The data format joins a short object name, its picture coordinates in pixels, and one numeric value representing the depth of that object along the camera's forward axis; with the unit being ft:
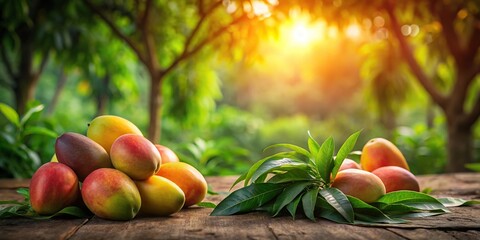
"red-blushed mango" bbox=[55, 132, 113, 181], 5.16
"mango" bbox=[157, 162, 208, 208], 5.61
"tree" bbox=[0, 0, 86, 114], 14.33
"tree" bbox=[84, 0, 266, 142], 14.74
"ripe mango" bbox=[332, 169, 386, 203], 5.44
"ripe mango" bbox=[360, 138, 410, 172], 6.59
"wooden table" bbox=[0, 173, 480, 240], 4.21
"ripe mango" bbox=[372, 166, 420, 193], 6.14
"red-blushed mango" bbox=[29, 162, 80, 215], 4.91
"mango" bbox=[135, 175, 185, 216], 5.12
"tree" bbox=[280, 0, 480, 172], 15.83
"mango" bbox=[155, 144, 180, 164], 6.07
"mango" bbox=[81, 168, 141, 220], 4.81
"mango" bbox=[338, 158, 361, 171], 6.18
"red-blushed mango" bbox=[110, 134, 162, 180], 5.06
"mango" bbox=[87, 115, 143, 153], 5.52
